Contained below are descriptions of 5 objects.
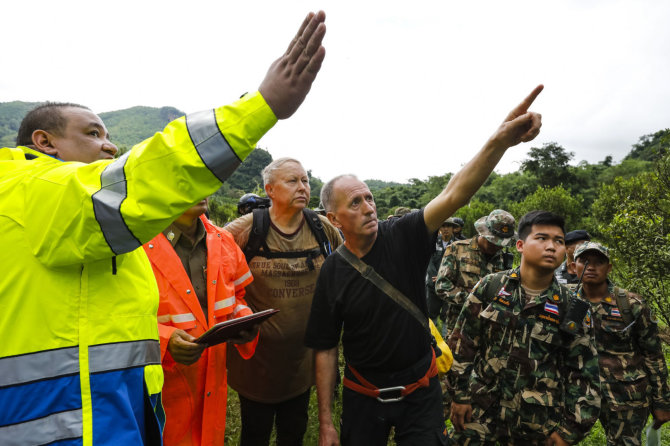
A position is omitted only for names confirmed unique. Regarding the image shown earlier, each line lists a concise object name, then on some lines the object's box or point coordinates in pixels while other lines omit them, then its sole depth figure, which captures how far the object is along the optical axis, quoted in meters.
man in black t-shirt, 2.52
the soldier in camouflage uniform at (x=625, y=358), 3.47
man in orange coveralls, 2.15
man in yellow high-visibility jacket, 1.10
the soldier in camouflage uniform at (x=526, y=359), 2.66
